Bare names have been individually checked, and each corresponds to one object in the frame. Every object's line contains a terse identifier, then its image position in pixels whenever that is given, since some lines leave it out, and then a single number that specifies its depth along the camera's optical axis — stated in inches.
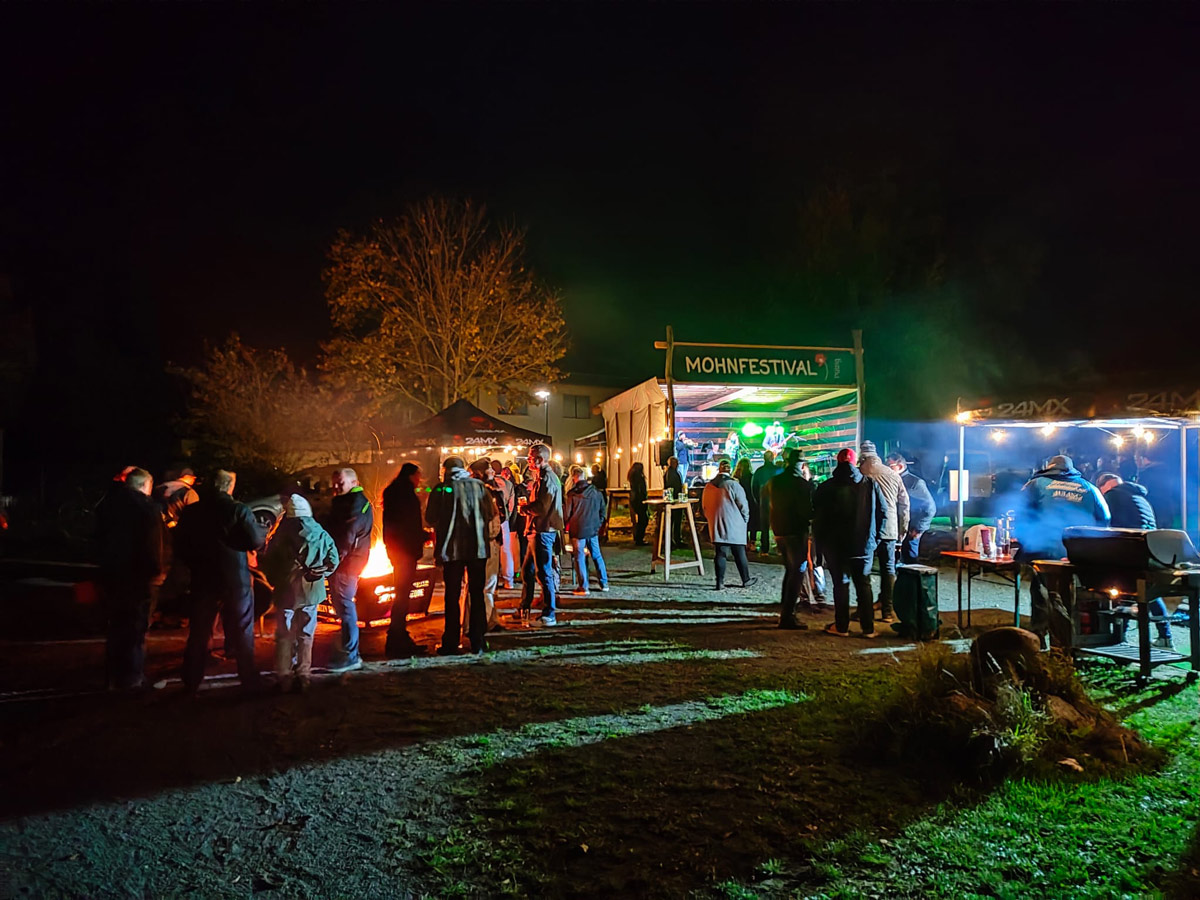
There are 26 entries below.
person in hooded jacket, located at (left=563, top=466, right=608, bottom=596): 395.9
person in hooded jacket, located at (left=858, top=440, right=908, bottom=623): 302.5
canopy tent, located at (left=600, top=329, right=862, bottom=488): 559.5
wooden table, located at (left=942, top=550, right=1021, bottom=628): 285.9
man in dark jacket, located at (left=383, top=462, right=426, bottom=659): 278.8
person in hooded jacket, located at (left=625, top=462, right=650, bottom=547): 668.1
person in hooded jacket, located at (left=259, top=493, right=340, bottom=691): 228.5
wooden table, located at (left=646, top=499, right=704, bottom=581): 458.6
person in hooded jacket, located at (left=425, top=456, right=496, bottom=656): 270.7
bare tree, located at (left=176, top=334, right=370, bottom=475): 1061.1
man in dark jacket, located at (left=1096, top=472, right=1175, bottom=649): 323.0
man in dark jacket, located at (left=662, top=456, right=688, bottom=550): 538.4
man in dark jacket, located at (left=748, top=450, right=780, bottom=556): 520.6
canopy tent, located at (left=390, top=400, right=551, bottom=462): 529.7
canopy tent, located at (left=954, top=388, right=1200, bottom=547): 396.2
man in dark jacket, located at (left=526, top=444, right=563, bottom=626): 338.3
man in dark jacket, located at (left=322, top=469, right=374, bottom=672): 257.1
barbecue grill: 231.3
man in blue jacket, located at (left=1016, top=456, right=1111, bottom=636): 276.5
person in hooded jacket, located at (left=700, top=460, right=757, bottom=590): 410.3
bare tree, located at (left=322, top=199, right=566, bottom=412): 928.9
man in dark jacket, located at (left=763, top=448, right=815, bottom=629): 318.1
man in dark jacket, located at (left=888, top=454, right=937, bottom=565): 362.6
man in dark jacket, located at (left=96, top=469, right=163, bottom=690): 229.8
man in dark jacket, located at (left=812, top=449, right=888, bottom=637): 296.8
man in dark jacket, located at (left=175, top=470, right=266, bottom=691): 222.2
